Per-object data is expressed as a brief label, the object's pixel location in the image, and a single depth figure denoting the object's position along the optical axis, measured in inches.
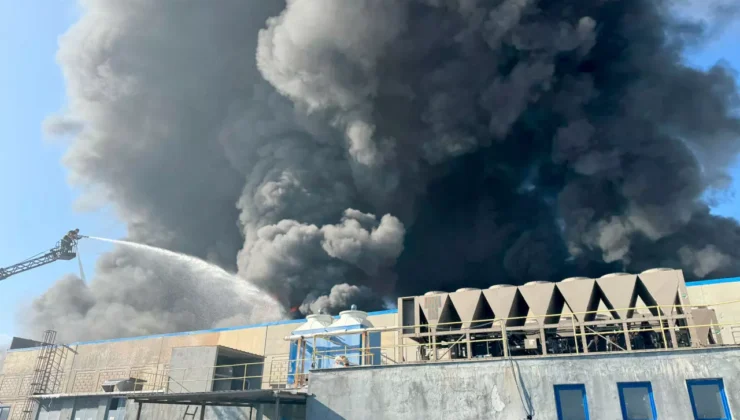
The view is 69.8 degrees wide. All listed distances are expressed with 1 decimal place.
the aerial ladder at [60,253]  2440.9
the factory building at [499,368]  531.2
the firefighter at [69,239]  2450.8
